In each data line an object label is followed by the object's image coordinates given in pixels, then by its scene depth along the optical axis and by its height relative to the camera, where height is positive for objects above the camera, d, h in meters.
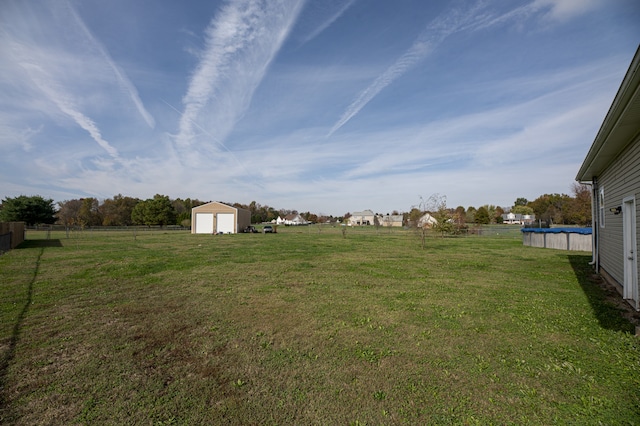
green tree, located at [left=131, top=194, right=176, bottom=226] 62.03 +1.65
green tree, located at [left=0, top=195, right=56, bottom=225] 47.81 +1.60
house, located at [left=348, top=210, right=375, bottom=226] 98.57 +1.05
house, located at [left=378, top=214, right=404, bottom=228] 83.44 +0.65
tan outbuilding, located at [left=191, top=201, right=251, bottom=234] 40.03 +0.18
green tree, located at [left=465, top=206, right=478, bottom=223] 59.12 +0.93
